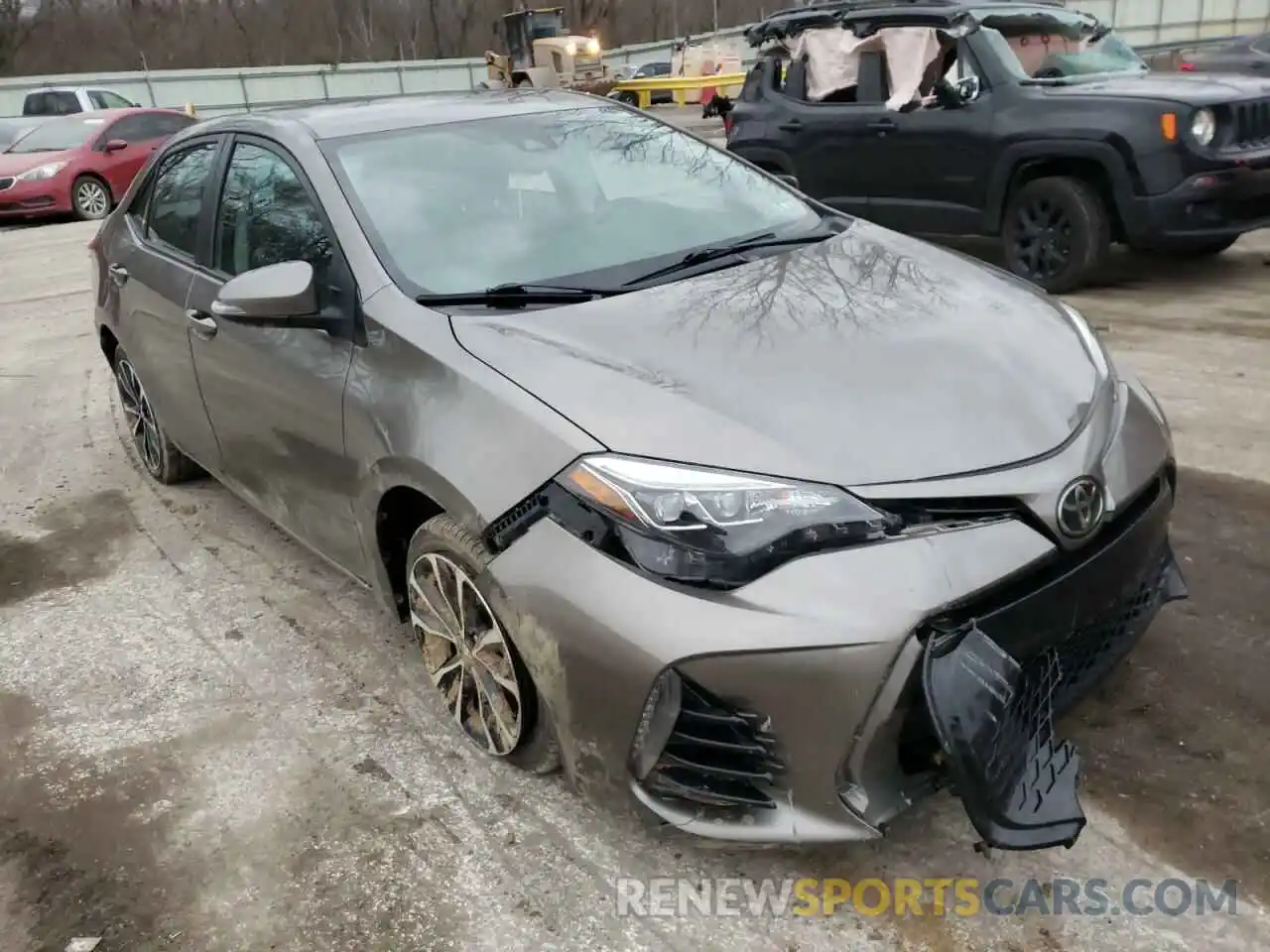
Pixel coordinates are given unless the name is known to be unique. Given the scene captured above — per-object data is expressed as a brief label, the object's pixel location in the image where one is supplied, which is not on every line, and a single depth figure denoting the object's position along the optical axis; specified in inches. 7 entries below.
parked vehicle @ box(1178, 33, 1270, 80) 442.0
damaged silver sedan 81.0
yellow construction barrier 1323.8
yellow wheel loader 1219.9
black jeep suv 250.2
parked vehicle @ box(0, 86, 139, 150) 789.2
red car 584.1
